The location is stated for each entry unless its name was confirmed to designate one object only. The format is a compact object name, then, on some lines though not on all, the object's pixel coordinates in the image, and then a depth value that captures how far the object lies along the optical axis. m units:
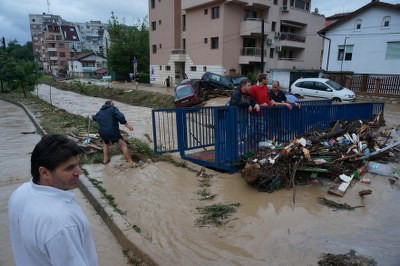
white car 17.62
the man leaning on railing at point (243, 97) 6.02
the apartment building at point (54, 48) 86.75
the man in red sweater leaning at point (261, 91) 6.83
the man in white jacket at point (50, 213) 1.33
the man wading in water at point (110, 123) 6.78
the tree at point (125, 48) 46.00
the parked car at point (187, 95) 16.64
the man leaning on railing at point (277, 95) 7.25
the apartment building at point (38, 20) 123.81
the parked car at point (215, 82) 19.45
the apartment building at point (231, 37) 30.84
